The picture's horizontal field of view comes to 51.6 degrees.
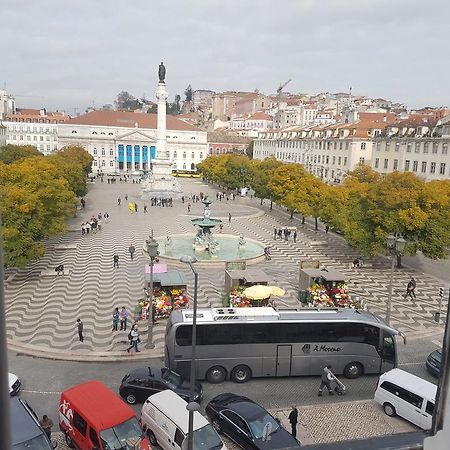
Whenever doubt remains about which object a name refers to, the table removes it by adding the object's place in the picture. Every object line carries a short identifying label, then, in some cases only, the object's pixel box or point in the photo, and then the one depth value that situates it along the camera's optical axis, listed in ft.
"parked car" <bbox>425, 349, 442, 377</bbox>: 43.26
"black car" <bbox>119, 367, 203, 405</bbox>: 38.19
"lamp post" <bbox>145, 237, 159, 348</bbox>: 47.53
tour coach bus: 41.39
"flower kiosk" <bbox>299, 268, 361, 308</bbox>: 59.21
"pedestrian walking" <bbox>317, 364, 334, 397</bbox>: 40.16
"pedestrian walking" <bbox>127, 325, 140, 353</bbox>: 47.11
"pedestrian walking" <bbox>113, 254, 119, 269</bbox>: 77.77
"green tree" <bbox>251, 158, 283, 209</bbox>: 157.25
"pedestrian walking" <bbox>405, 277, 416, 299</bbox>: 66.69
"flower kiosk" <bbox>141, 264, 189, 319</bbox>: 55.93
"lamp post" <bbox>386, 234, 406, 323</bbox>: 49.43
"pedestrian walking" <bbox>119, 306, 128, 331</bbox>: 53.01
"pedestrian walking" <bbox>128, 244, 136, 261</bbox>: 83.49
